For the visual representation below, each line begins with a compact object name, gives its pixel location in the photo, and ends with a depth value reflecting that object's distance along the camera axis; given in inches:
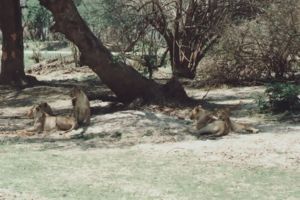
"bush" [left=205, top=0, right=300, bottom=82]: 811.4
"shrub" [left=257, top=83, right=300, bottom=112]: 600.4
